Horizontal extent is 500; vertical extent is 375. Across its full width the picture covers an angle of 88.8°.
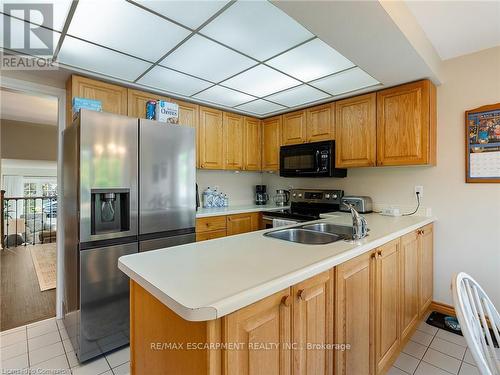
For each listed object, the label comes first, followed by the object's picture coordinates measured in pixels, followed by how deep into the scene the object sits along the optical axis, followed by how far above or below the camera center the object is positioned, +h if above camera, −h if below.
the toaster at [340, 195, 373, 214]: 2.78 -0.17
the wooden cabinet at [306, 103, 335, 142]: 3.05 +0.80
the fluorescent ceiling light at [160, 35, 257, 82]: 1.87 +1.03
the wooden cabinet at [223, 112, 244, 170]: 3.41 +0.64
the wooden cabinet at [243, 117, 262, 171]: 3.67 +0.63
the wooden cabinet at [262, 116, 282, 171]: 3.63 +0.65
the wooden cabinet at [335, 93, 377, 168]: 2.69 +0.61
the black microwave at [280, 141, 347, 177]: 2.99 +0.33
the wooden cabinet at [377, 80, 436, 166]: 2.35 +0.60
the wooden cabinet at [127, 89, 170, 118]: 2.56 +0.88
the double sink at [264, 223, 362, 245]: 1.77 -0.34
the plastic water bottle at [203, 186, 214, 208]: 3.46 -0.14
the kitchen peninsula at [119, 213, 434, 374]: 0.77 -0.45
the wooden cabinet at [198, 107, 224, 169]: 3.15 +0.62
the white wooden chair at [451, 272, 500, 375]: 0.79 -0.48
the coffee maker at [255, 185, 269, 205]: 4.04 -0.12
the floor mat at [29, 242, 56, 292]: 3.22 -1.17
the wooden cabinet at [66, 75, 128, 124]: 2.26 +0.88
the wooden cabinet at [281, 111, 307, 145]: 3.34 +0.80
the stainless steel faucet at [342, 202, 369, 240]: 1.49 -0.24
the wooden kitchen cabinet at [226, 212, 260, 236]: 3.05 -0.44
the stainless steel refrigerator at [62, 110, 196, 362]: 1.85 -0.18
